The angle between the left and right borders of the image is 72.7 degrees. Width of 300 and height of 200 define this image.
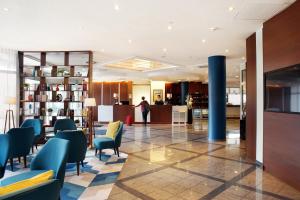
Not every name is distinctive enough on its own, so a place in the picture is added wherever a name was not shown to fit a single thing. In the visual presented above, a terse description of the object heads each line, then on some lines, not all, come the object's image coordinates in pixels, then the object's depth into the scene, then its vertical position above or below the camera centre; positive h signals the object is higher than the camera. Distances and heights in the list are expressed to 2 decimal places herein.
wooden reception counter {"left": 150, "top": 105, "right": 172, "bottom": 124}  13.04 -0.97
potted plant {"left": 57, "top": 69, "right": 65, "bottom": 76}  7.11 +0.94
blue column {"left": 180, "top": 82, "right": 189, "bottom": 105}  16.12 +0.71
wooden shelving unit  7.08 +0.31
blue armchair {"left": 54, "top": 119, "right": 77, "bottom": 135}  5.93 -0.77
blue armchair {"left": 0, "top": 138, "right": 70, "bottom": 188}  2.60 -0.85
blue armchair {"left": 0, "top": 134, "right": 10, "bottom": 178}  3.14 -0.81
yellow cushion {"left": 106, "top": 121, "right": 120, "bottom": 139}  5.71 -0.88
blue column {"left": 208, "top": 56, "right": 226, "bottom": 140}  7.58 -0.04
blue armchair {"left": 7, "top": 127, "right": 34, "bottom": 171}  4.44 -0.97
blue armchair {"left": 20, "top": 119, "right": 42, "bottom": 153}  6.09 -0.76
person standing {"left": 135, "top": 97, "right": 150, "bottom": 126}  12.50 -0.57
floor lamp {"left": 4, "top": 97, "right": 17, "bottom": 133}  6.20 -0.45
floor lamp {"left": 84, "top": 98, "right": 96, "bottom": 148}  6.49 -0.42
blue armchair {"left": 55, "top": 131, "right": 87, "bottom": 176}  4.28 -0.96
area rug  3.30 -1.56
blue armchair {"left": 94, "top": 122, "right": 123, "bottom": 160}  5.34 -1.15
